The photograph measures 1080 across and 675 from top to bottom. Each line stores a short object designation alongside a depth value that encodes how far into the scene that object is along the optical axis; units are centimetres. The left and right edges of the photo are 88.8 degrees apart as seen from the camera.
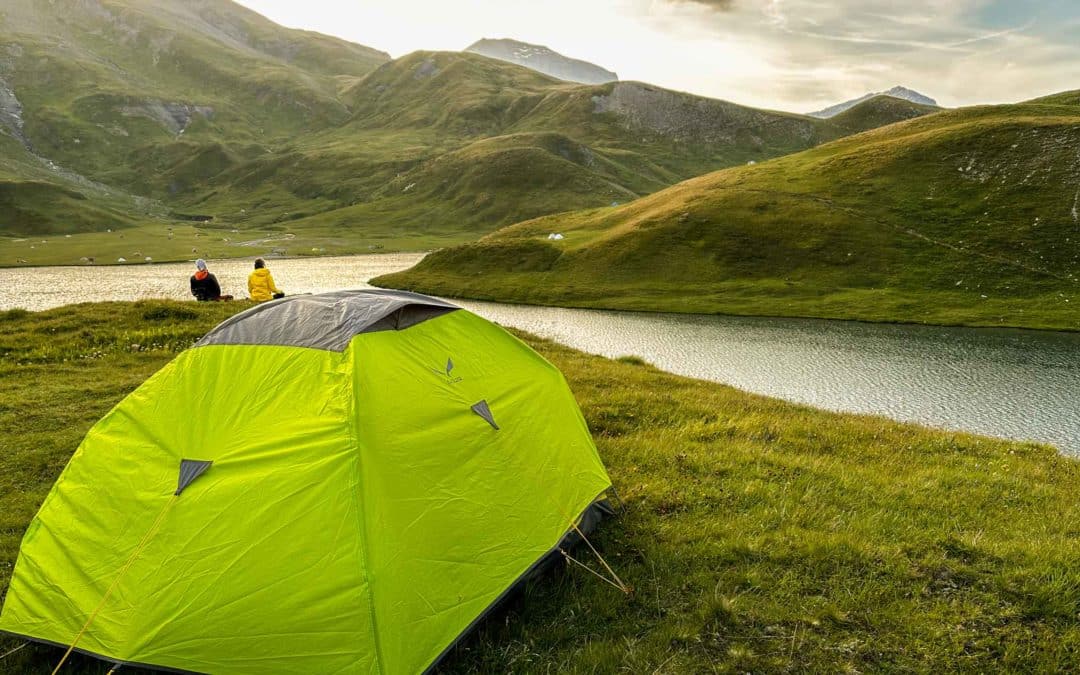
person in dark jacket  3228
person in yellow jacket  2774
